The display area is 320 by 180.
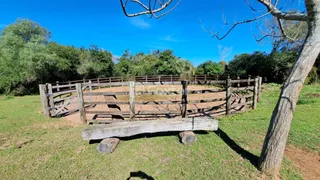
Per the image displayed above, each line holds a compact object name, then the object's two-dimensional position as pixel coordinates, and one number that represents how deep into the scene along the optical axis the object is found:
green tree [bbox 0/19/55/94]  15.73
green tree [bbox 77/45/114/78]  21.09
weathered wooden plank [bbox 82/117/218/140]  3.63
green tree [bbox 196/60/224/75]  27.27
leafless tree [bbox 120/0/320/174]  2.14
